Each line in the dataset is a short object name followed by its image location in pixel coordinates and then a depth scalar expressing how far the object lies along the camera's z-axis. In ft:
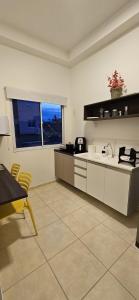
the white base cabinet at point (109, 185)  6.17
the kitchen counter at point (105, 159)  6.02
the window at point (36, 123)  9.14
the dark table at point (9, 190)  4.14
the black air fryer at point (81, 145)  10.02
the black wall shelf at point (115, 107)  6.90
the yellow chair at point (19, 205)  5.13
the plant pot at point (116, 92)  7.25
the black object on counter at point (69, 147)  10.27
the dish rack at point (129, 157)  6.17
